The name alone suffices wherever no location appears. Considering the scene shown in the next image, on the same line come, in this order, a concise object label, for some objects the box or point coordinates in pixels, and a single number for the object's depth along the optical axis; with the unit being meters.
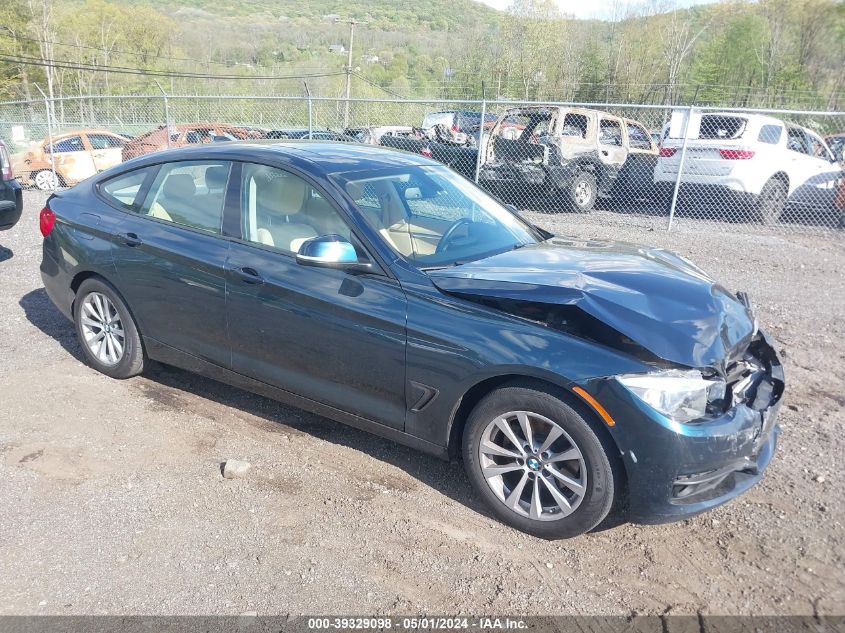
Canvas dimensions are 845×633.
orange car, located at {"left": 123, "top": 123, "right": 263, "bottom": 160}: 15.70
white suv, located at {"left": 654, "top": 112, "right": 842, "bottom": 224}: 11.41
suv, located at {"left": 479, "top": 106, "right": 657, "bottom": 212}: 11.95
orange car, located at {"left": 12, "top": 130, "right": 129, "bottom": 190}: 14.56
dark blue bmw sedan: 2.89
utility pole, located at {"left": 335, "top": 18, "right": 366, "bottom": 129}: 35.97
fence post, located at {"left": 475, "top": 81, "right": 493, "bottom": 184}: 11.70
